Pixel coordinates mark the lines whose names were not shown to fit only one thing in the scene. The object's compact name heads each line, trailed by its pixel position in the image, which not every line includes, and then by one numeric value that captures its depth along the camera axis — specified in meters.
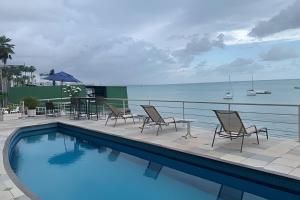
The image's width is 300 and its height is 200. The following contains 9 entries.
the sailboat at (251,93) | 56.66
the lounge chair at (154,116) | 7.63
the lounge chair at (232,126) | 5.70
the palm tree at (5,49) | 30.02
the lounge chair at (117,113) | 9.32
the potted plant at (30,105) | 13.09
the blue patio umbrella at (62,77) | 12.51
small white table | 6.97
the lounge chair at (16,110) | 14.70
